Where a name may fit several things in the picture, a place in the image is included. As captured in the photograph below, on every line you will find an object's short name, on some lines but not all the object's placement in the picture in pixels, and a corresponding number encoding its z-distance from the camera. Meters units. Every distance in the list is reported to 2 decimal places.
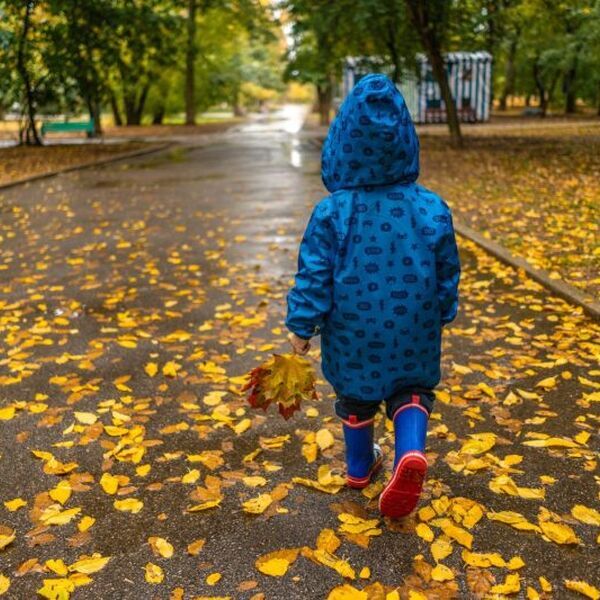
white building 36.16
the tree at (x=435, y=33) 18.20
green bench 27.44
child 2.55
